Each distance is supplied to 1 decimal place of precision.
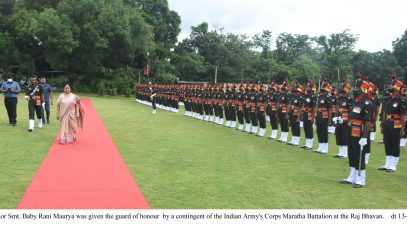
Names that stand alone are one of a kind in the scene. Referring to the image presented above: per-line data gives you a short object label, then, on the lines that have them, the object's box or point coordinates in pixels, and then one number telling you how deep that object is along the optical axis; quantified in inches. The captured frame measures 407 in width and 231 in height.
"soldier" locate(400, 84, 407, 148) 544.0
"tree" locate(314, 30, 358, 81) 2510.5
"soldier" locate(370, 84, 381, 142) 506.2
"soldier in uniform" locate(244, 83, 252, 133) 666.2
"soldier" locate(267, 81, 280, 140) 587.2
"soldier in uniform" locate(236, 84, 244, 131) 689.6
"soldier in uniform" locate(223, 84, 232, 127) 742.5
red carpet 243.8
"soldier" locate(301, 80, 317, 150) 507.2
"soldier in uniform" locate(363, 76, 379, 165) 314.8
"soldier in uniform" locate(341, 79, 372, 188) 311.6
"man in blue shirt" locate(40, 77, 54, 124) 652.1
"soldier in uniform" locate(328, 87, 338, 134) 510.2
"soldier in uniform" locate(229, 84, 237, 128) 726.5
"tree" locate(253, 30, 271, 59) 3009.8
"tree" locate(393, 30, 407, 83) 2401.8
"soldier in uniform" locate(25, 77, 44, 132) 560.1
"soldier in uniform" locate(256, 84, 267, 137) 617.0
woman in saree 469.5
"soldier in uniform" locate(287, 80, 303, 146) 531.2
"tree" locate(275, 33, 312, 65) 2824.6
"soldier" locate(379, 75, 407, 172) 390.0
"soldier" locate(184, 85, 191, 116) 966.4
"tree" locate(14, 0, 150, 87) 1637.6
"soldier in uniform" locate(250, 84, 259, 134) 647.8
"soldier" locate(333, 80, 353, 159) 427.8
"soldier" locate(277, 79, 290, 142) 560.4
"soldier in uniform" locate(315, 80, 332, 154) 482.6
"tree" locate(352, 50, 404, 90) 2219.5
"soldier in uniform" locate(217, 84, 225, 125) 783.7
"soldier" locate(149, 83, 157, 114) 980.3
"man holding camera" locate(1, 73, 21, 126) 597.0
